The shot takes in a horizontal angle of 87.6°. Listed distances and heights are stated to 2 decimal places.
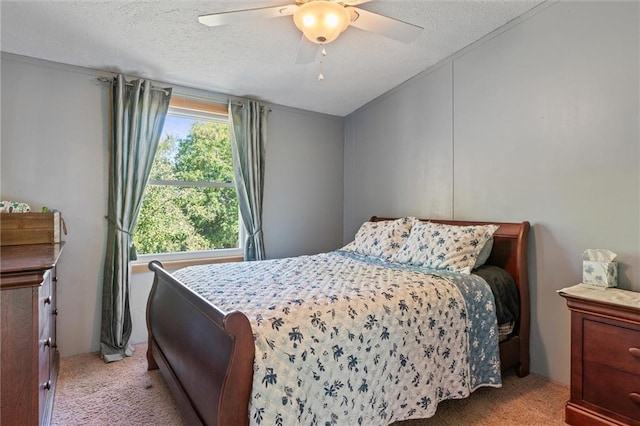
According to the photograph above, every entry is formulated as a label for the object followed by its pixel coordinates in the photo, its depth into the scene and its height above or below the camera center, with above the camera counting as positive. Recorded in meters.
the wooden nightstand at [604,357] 1.59 -0.72
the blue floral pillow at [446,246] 2.28 -0.25
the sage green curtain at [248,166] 3.48 +0.47
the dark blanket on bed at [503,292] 2.19 -0.53
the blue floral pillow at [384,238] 2.88 -0.23
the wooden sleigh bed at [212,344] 1.25 -0.65
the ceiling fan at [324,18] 1.71 +1.03
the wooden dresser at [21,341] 1.29 -0.53
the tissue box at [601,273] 1.86 -0.34
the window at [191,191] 3.23 +0.20
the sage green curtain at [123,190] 2.78 +0.18
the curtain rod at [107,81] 2.83 +1.11
